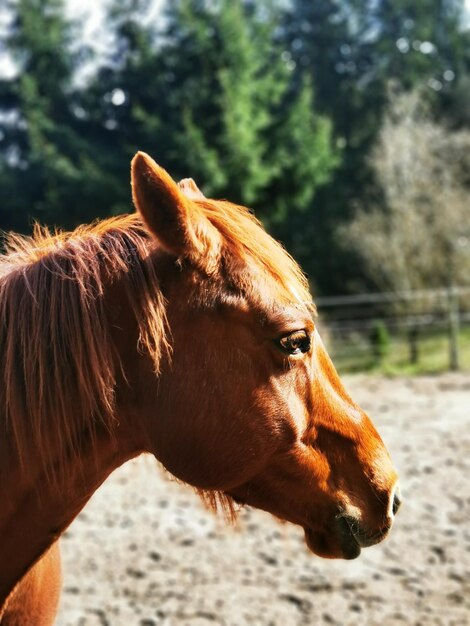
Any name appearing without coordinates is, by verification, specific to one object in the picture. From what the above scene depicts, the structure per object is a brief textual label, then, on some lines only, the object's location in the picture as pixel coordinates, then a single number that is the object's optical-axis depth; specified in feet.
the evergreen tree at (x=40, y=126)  45.03
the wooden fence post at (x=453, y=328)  33.76
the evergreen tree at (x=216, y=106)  45.24
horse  4.32
